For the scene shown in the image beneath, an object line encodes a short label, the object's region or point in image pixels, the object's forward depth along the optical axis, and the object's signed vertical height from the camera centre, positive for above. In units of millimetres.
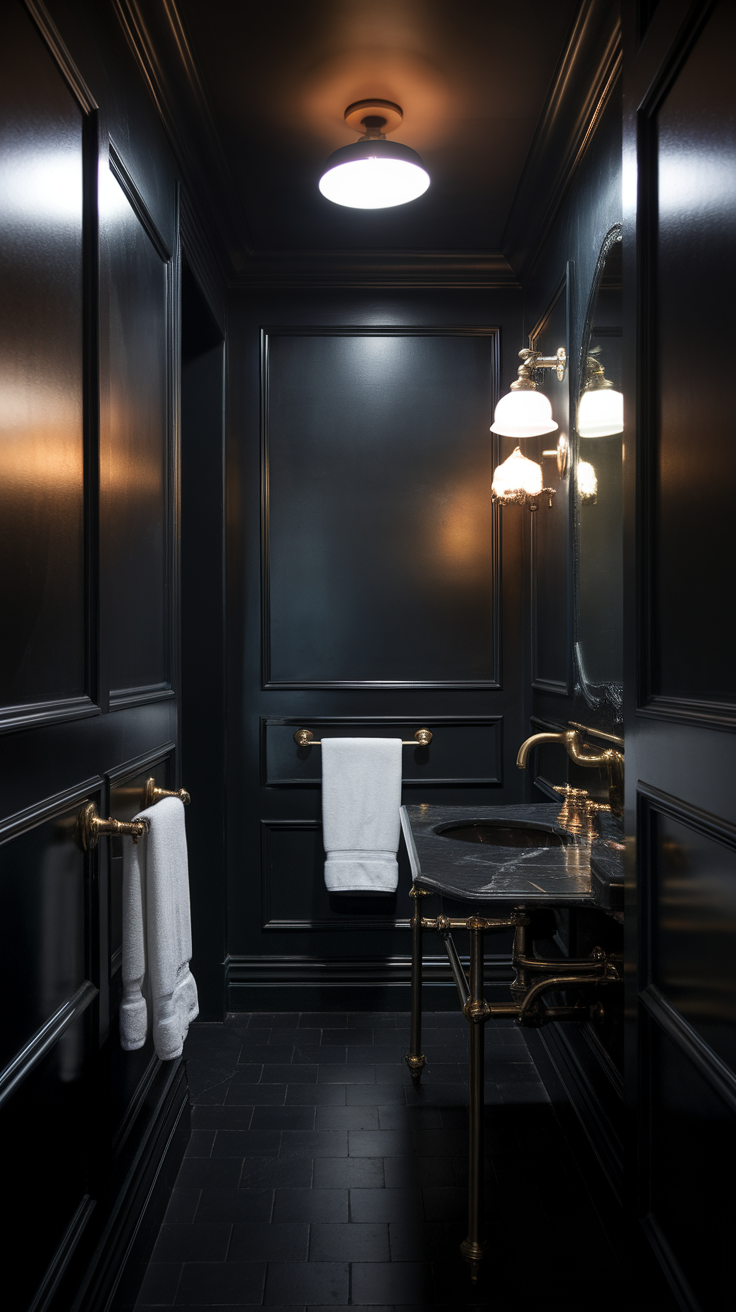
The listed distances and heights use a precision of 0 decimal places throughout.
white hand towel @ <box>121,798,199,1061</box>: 1584 -534
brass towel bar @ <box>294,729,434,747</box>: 3084 -311
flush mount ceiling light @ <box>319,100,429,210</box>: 2205 +1190
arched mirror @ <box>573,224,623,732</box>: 1982 +341
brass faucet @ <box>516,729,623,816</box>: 1929 -249
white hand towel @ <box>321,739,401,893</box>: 2938 -538
